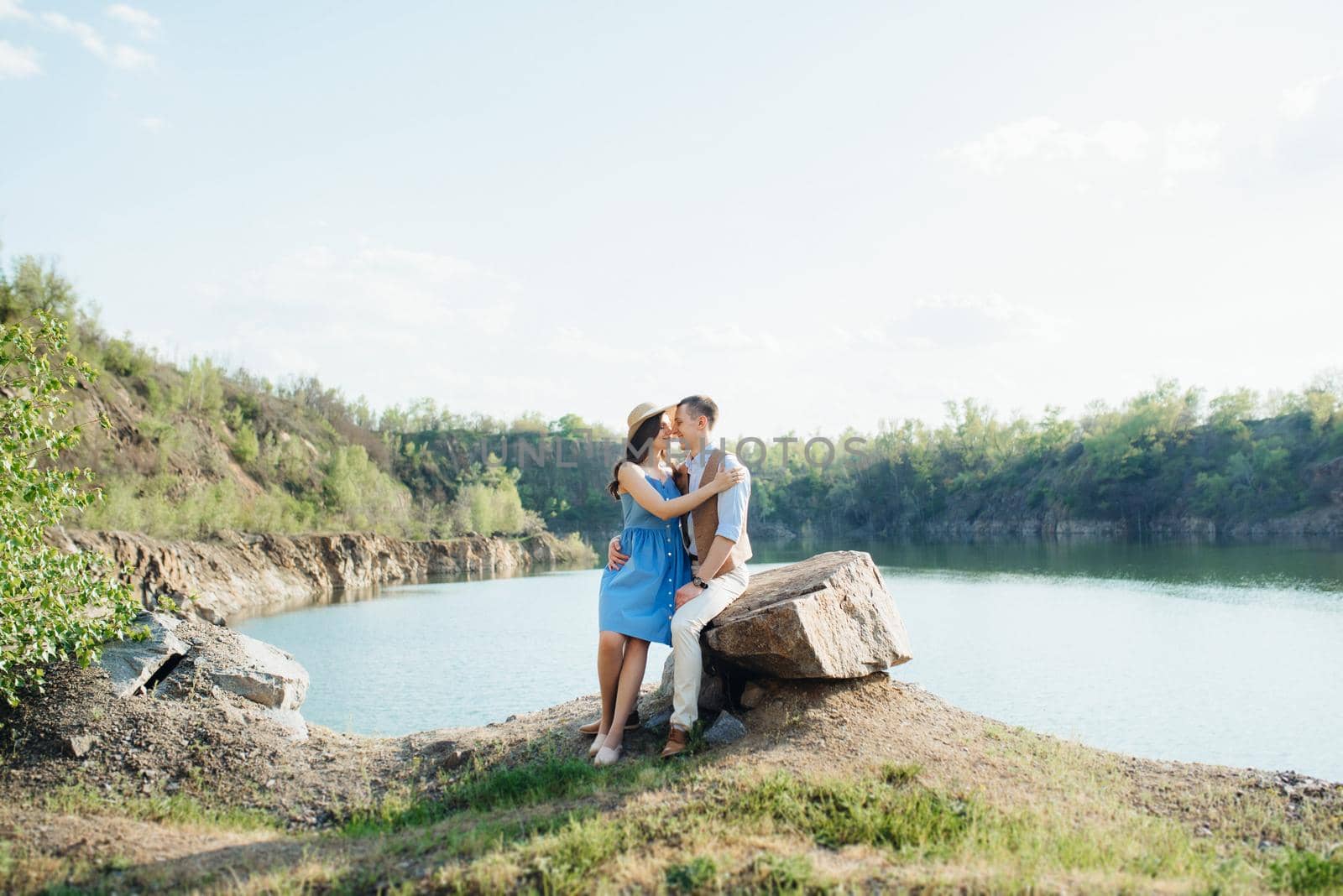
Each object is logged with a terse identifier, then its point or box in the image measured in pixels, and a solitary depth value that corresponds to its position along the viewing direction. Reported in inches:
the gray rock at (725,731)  218.1
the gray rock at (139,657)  255.3
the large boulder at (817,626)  219.1
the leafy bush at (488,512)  2289.6
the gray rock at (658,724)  231.3
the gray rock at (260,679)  281.7
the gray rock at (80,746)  222.7
